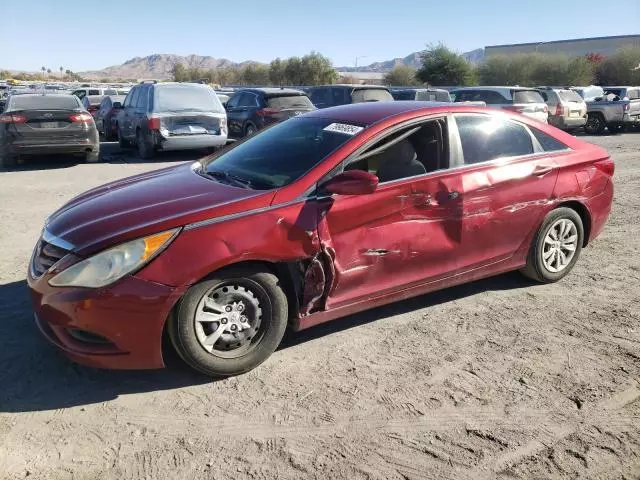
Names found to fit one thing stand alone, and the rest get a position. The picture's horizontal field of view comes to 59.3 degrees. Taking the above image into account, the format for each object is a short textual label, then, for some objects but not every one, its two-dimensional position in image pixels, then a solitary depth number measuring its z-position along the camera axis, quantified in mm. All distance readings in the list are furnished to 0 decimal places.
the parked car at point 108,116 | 16859
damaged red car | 3166
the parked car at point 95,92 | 24406
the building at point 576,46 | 68000
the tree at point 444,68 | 51281
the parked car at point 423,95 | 19359
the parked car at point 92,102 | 21047
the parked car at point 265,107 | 14188
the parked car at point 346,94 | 15867
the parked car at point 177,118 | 12320
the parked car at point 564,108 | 18844
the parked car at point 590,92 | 22591
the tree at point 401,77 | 63128
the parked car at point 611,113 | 19595
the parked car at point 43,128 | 11211
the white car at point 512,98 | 16906
